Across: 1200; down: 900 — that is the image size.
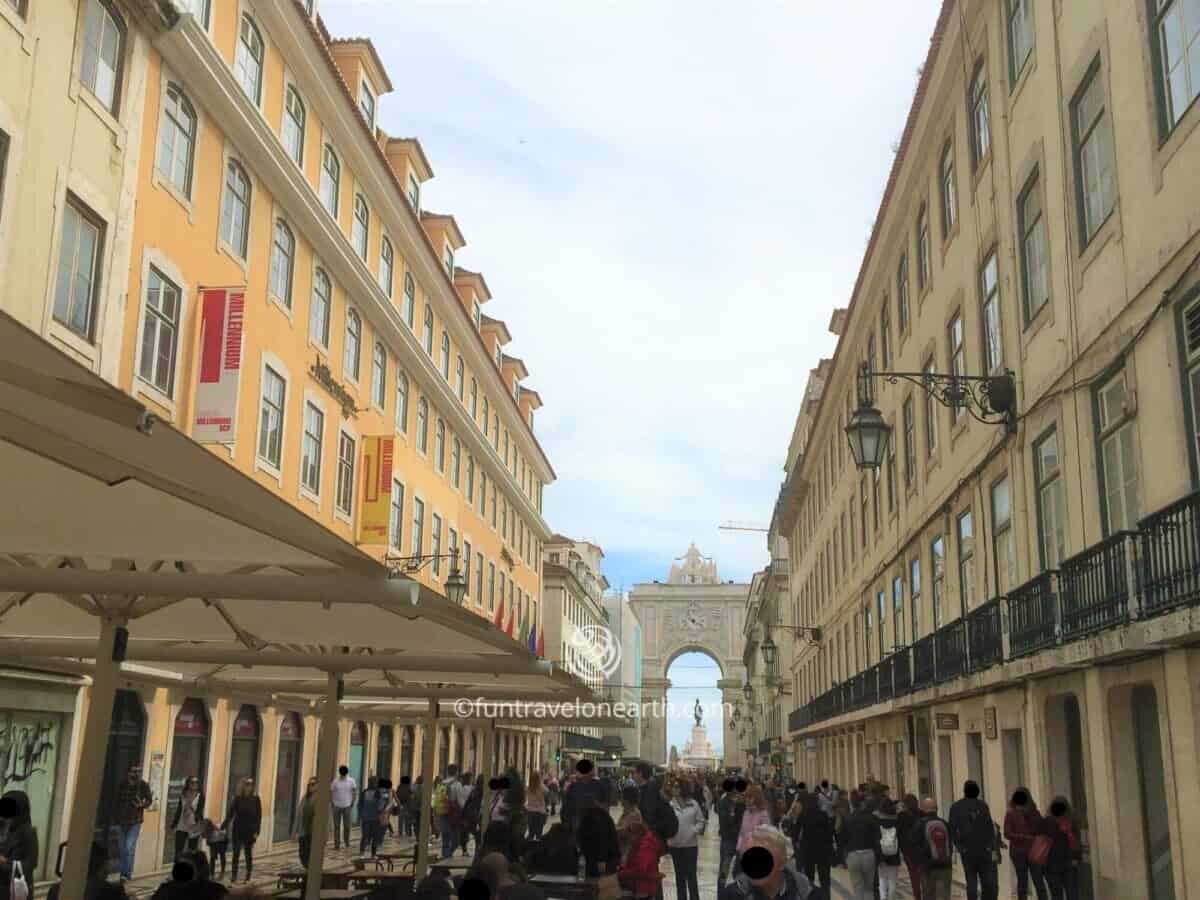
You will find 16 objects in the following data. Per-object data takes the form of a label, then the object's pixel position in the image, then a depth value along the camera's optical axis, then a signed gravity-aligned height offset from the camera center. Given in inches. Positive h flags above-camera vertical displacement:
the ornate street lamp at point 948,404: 579.5 +169.1
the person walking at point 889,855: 571.5 -45.9
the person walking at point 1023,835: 479.8 -31.1
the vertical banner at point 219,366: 724.7 +221.4
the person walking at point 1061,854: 466.6 -36.6
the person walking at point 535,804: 784.3 -34.6
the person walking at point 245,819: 714.8 -42.1
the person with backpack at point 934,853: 512.7 -40.2
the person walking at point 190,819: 685.9 -40.7
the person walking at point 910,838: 524.7 -36.5
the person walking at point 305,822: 651.5 -41.1
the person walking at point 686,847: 559.5 -43.2
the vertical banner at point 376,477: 1089.4 +236.5
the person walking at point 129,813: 658.8 -35.8
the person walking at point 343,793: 910.4 -33.3
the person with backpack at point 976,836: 503.5 -32.7
